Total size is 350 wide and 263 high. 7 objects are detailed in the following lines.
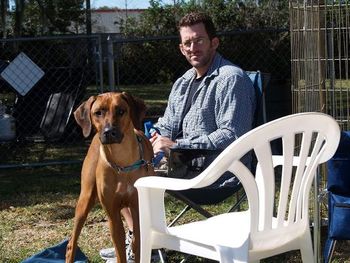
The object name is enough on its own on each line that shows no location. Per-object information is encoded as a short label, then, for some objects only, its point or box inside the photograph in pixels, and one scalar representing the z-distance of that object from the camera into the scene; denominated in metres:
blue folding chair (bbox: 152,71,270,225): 3.84
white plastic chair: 2.71
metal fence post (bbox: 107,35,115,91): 7.53
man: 3.84
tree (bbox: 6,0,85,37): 12.00
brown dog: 3.69
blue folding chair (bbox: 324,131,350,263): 3.45
